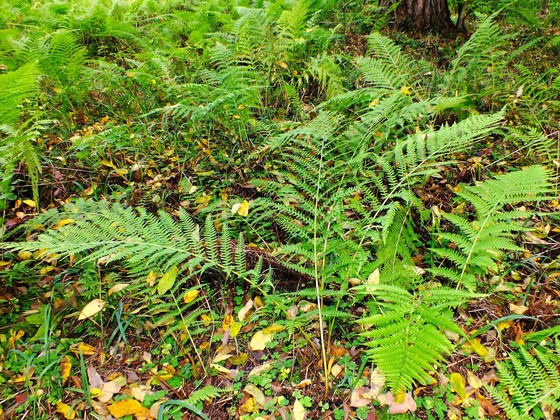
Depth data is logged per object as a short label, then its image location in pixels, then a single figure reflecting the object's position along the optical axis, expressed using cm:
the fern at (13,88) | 218
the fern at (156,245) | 182
